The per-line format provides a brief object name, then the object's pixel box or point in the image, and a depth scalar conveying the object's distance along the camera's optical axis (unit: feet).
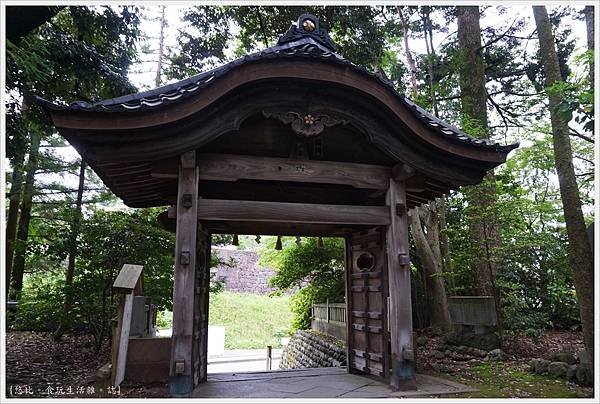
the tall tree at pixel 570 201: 18.57
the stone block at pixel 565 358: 20.00
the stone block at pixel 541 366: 19.72
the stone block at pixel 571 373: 18.21
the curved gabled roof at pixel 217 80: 12.75
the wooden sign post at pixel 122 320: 15.25
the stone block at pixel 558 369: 18.83
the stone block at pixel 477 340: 25.41
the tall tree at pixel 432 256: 35.06
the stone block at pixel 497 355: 23.54
